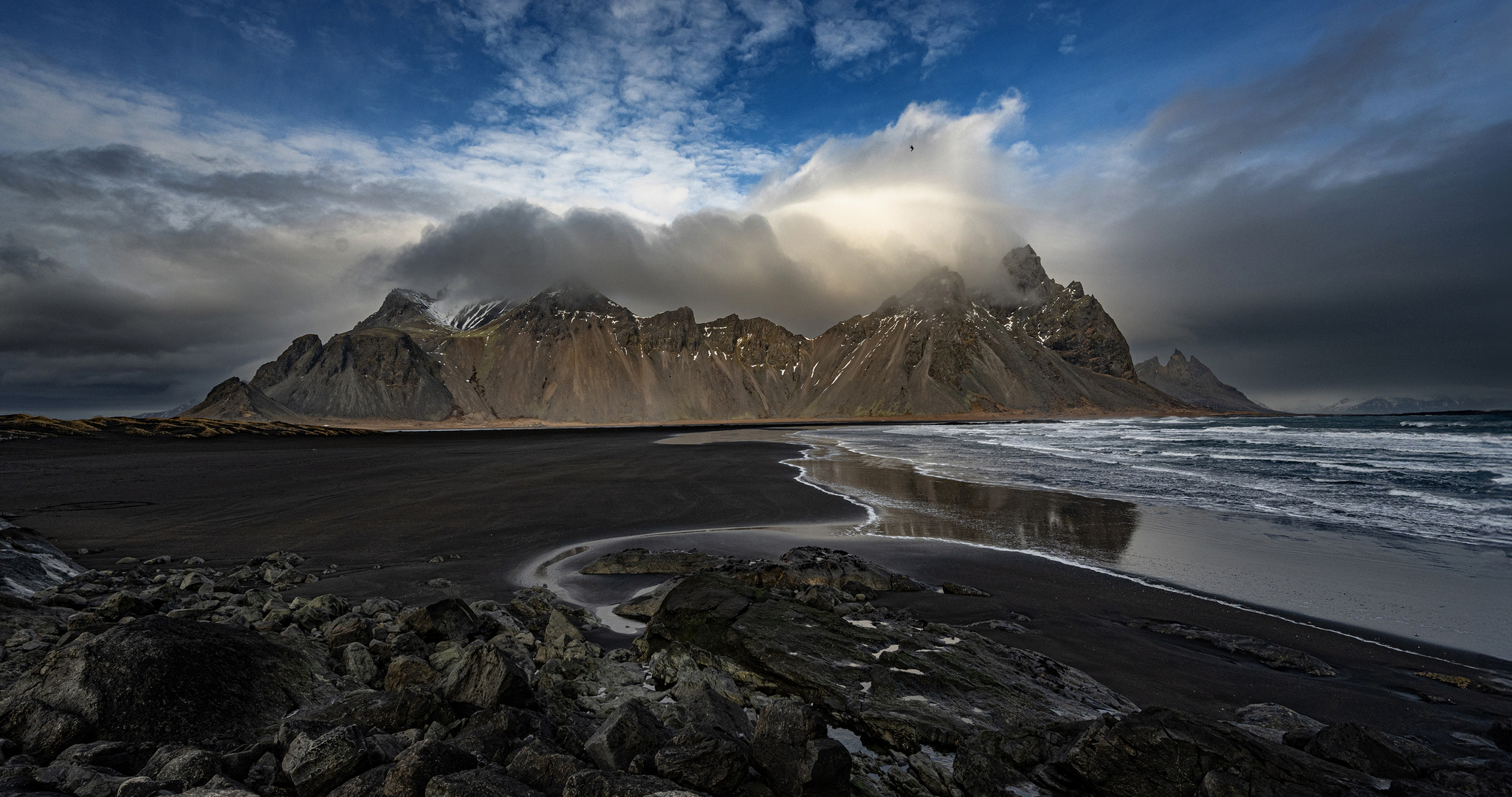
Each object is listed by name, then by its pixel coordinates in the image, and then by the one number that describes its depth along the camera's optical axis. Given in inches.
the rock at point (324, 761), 138.1
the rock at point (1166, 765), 155.8
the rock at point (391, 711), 176.7
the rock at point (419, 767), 135.5
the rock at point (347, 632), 244.4
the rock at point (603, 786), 136.9
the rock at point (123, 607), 249.0
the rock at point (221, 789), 128.8
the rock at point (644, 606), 347.6
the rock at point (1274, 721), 209.9
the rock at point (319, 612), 273.1
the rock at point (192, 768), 138.4
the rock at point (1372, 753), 171.0
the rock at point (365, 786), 134.3
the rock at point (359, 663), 223.8
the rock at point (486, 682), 189.2
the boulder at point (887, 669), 205.3
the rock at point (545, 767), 146.0
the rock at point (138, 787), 129.7
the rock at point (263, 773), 143.5
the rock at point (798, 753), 155.0
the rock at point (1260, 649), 277.6
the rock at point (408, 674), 211.6
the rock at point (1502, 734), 211.0
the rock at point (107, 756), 146.4
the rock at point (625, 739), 158.4
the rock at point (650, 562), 452.1
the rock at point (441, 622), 255.6
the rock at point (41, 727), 154.0
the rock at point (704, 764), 153.1
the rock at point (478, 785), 133.2
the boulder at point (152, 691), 160.1
